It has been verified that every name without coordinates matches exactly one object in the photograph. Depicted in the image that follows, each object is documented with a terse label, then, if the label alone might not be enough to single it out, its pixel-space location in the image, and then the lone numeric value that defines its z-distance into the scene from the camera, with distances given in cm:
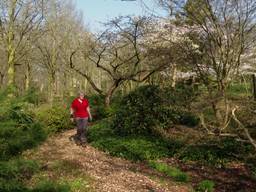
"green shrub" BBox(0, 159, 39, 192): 256
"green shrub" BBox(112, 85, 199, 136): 1002
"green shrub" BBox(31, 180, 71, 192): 289
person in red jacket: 918
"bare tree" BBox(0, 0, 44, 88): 1449
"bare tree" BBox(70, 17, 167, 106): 1333
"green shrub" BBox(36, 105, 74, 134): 1167
